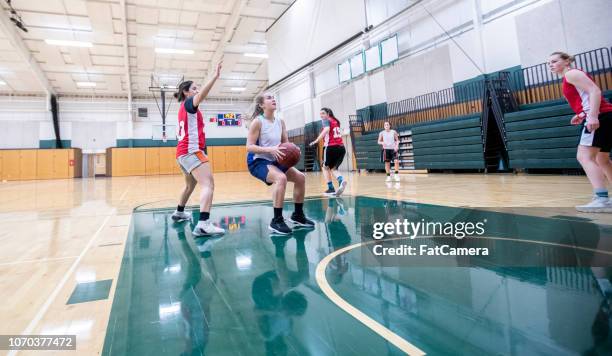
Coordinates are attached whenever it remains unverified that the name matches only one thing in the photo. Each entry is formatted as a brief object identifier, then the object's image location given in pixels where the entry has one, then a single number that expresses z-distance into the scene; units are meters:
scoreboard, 24.40
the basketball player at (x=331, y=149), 5.21
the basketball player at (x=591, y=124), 2.68
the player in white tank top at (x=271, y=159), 2.72
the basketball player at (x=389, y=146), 7.29
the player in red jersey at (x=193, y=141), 2.88
